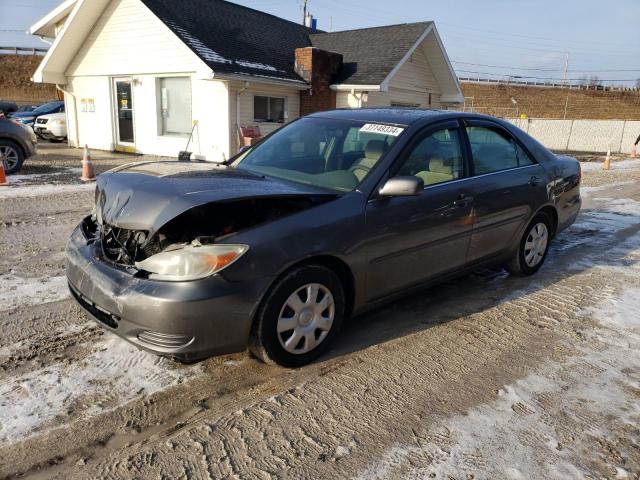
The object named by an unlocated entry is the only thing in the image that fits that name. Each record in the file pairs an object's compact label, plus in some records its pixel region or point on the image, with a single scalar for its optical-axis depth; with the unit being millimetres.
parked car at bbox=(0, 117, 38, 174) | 10633
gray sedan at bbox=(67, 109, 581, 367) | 2814
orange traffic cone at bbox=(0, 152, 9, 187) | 9530
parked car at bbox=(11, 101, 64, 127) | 21891
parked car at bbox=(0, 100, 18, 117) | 26562
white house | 14492
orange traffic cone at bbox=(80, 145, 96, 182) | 10439
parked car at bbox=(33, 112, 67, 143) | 19750
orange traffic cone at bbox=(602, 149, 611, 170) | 17322
